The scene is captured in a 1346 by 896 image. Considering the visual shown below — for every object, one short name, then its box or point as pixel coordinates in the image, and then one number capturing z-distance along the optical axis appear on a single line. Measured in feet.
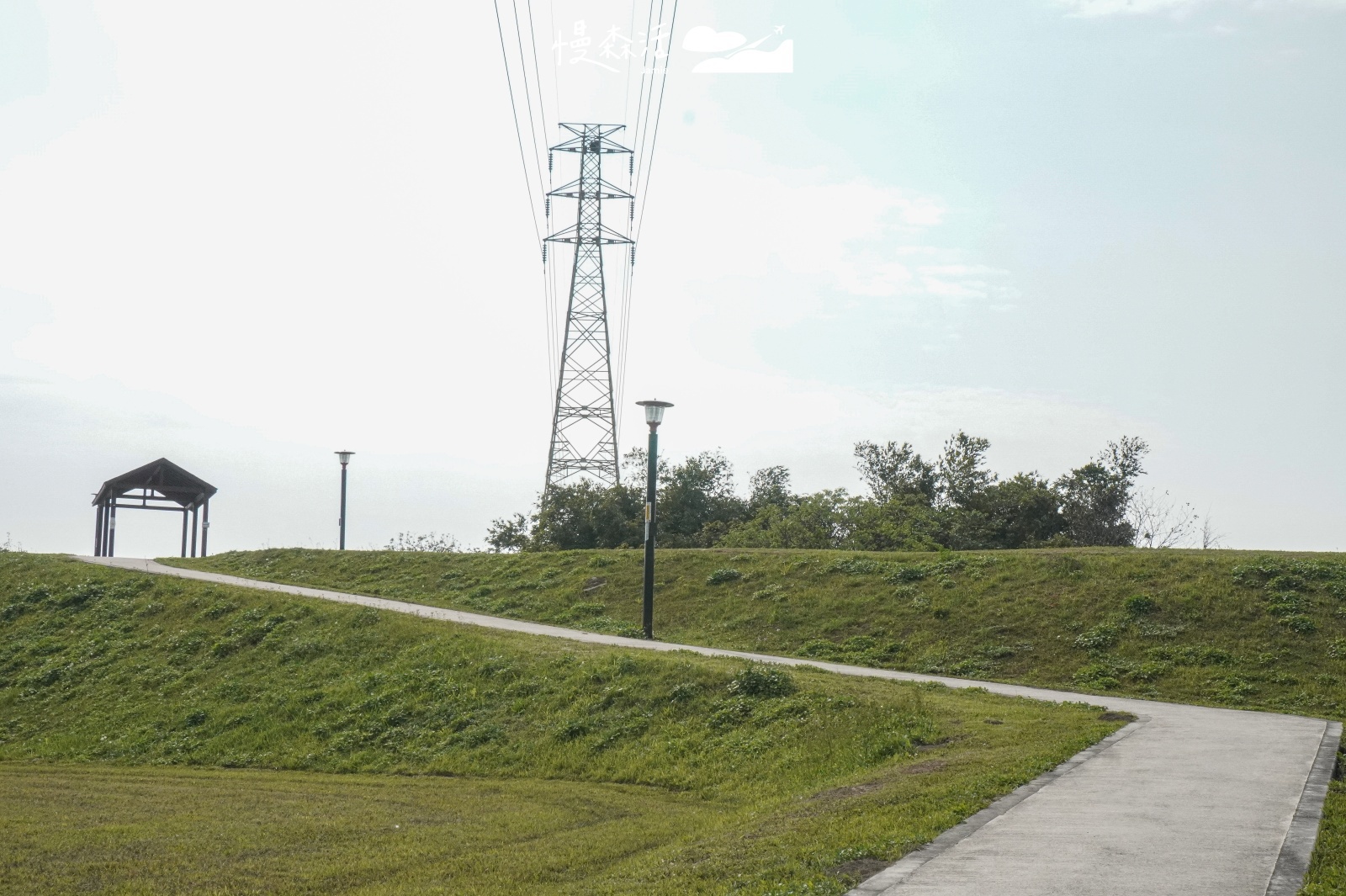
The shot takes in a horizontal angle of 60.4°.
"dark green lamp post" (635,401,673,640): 75.05
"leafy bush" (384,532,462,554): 151.94
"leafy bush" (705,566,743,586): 87.56
